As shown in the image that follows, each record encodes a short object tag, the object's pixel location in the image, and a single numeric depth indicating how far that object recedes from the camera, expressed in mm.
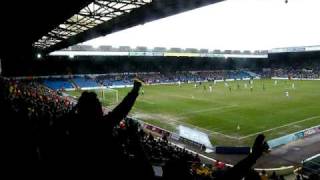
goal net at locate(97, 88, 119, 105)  31510
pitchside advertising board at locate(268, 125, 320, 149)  15307
